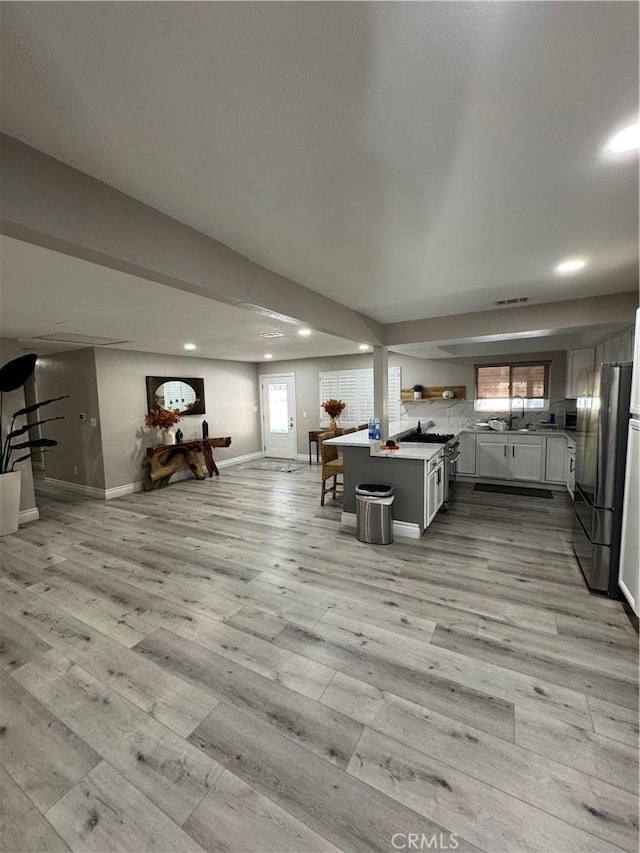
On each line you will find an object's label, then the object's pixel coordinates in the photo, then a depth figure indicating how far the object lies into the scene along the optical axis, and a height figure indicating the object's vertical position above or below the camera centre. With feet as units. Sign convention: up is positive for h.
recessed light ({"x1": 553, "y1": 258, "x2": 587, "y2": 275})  8.08 +2.84
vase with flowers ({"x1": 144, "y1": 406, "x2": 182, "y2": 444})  19.94 -1.30
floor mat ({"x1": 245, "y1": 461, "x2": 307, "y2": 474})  24.73 -5.21
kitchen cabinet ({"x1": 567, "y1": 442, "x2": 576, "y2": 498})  16.75 -3.79
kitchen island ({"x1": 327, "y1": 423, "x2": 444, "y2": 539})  12.61 -3.16
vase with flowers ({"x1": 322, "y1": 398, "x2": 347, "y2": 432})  24.63 -1.08
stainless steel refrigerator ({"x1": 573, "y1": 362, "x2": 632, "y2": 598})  8.57 -2.19
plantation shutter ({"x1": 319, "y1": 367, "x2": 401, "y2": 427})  25.17 +0.10
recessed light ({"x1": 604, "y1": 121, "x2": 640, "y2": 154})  4.05 +2.90
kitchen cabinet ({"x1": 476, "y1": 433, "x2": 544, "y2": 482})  18.15 -3.59
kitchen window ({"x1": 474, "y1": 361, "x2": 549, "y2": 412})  19.49 +0.15
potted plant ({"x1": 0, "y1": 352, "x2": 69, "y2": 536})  13.14 -1.85
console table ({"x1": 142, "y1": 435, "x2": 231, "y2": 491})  20.08 -3.75
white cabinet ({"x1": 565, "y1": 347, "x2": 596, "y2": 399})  16.51 +1.10
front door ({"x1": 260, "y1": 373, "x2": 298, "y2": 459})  27.91 -1.77
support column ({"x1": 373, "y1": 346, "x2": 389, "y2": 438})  14.58 +0.22
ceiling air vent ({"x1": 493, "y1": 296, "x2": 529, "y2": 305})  11.04 +2.78
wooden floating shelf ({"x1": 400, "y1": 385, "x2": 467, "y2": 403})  21.30 -0.17
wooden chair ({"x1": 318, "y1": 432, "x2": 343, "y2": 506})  16.08 -3.23
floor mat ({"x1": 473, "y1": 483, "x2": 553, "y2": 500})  17.35 -5.20
